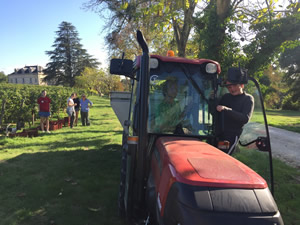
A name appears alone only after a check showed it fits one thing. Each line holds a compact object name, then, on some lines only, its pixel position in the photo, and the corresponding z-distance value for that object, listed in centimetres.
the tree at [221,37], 616
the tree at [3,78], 8461
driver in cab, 297
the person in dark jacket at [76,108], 1352
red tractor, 151
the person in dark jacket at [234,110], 320
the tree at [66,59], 6050
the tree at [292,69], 3184
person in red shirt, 1030
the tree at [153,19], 610
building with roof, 9094
